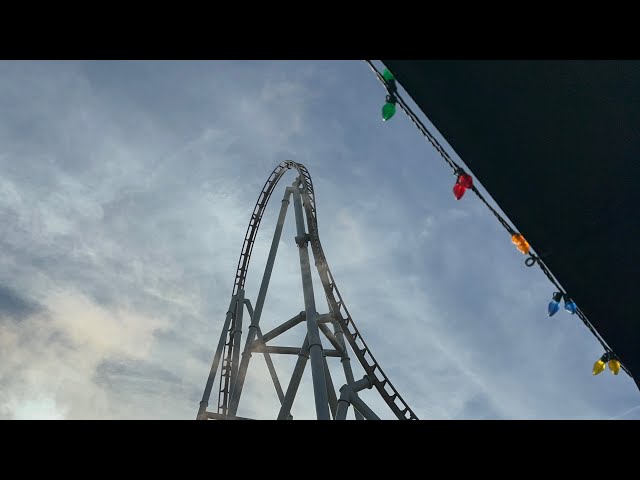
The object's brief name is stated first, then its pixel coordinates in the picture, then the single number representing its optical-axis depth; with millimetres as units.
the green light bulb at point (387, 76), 2908
